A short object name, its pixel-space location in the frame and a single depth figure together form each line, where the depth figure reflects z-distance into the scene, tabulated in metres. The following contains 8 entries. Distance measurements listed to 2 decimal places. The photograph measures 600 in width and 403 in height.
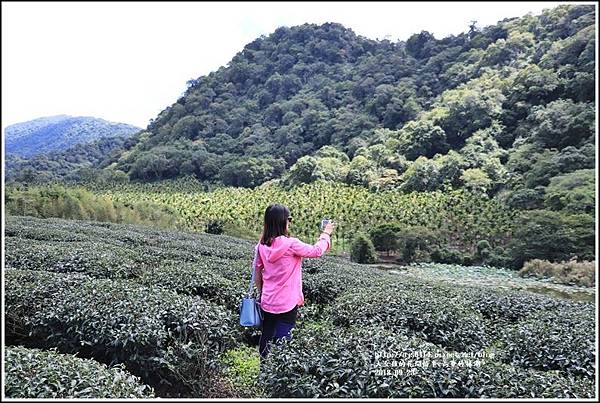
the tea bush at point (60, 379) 2.41
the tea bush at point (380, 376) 2.67
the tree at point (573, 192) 21.83
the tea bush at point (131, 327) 3.72
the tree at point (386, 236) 23.41
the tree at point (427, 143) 41.56
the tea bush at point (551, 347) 4.05
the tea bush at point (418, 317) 4.55
